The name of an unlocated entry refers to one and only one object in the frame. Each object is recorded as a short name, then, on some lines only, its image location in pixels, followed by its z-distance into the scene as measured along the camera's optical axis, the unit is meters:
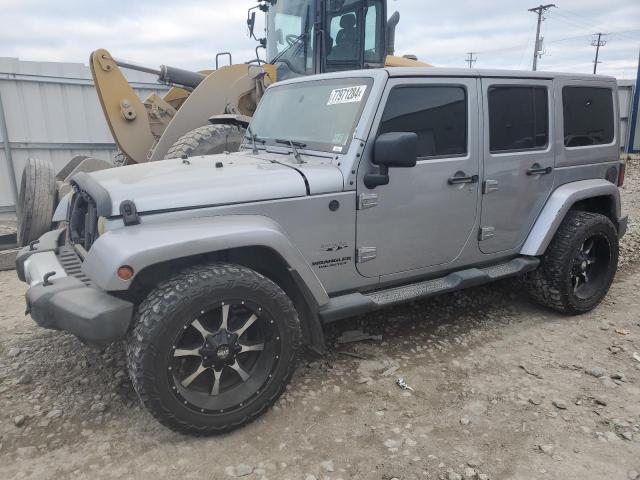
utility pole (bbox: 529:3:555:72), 35.34
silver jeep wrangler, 2.45
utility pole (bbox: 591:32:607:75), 49.31
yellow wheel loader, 6.33
